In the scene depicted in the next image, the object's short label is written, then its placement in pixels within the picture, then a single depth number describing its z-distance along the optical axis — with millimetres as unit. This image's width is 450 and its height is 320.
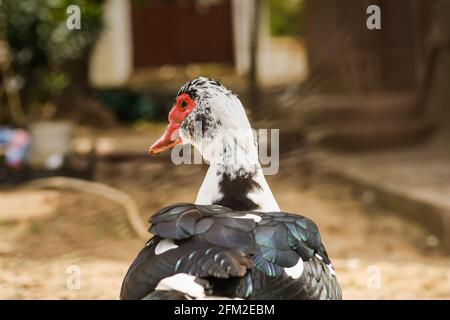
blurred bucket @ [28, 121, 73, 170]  11675
